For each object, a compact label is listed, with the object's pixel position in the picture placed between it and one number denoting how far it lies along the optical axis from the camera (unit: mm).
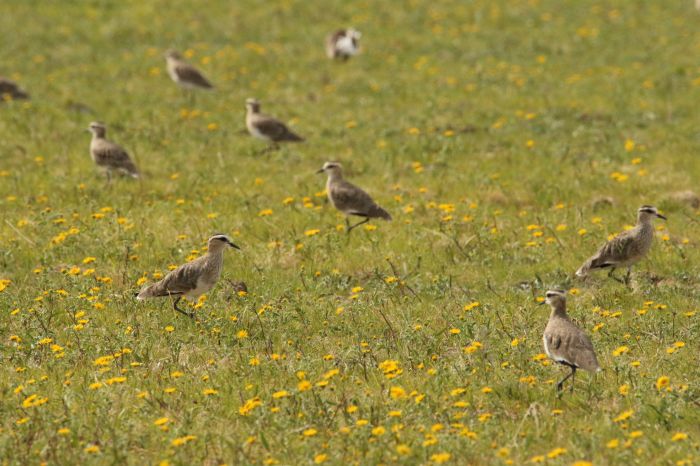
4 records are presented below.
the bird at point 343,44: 55281
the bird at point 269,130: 40156
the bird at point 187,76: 48250
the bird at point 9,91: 45906
